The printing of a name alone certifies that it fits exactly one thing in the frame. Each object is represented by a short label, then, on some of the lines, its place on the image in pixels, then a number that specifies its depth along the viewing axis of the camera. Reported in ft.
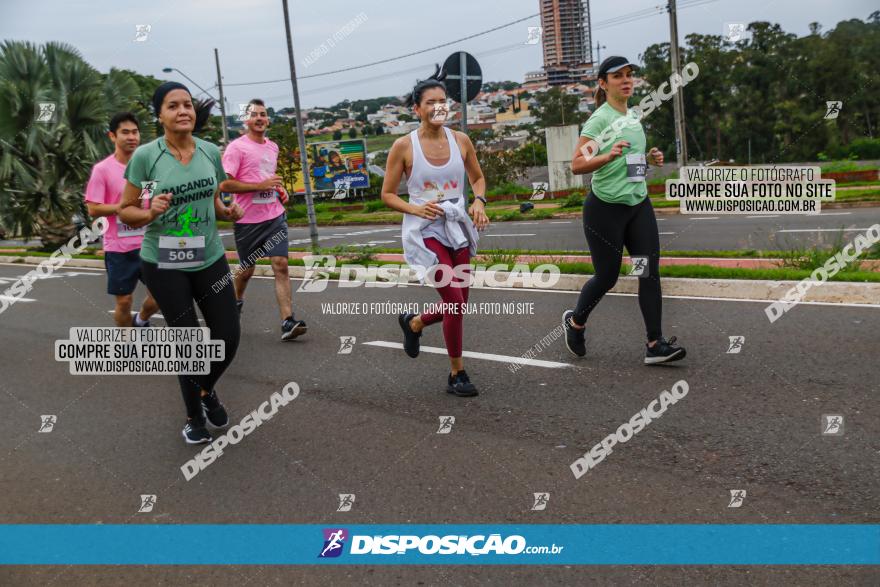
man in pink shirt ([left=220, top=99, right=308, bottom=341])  26.45
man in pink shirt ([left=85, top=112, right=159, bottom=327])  24.00
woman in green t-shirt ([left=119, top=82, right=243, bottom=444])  16.11
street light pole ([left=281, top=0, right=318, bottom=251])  62.90
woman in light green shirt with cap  19.81
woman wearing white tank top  18.49
